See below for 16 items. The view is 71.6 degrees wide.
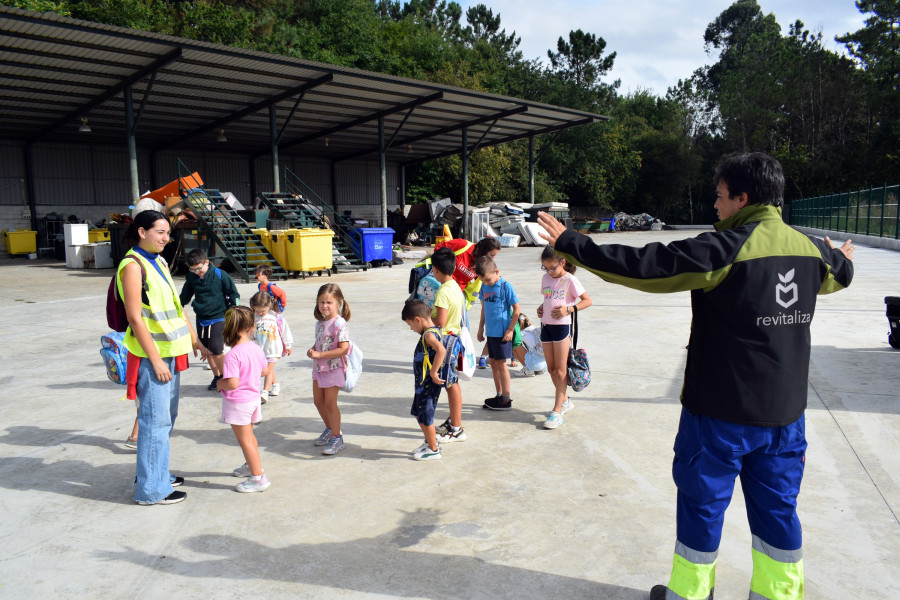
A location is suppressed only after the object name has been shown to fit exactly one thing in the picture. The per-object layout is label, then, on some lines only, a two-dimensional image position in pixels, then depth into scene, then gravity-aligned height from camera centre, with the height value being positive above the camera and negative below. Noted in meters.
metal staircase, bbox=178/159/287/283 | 16.27 +0.17
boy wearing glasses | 5.76 -0.52
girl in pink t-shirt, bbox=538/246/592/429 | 4.89 -0.62
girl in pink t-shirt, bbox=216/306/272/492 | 3.78 -0.89
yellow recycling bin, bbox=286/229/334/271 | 16.12 -0.25
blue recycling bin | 18.81 -0.17
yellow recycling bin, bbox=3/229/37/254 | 23.84 +0.04
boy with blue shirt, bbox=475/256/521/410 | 5.31 -0.74
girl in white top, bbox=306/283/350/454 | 4.39 -0.85
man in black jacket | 2.24 -0.47
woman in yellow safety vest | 3.56 -0.62
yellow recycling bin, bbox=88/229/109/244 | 22.52 +0.21
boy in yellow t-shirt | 4.56 -0.55
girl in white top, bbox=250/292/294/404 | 5.52 -0.85
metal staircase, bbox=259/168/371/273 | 19.03 +0.63
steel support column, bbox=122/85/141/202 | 17.69 +2.78
